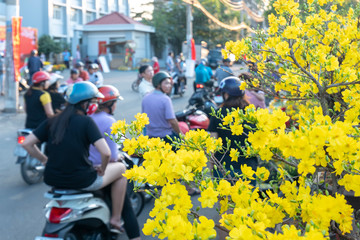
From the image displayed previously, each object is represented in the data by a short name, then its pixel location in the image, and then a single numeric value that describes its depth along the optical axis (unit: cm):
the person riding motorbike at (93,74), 1134
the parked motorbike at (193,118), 696
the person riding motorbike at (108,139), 414
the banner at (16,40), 1238
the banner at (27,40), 2044
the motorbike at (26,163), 621
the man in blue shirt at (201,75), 1241
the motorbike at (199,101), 955
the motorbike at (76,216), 337
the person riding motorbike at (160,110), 523
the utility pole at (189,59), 2564
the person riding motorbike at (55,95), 675
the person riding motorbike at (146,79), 794
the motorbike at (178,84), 1680
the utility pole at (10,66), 1233
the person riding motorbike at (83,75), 1027
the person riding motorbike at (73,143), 354
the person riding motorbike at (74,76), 949
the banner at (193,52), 2414
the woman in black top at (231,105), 385
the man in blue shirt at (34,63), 1630
